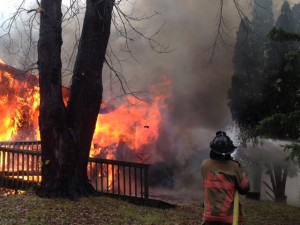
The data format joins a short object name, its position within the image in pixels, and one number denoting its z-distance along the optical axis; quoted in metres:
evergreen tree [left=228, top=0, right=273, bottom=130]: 15.99
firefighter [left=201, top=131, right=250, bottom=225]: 3.90
